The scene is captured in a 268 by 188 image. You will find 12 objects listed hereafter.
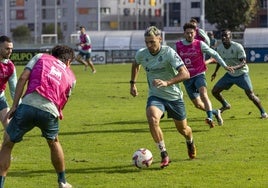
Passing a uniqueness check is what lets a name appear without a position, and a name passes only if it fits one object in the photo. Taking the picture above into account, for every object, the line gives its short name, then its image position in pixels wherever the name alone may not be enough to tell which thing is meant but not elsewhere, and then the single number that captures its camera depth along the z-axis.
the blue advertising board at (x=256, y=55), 57.94
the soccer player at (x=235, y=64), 19.75
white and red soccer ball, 12.66
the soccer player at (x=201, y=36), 19.89
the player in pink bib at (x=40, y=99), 10.81
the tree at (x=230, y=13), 105.62
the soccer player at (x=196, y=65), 17.38
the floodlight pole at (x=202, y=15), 64.23
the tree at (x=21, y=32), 125.88
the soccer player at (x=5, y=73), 12.94
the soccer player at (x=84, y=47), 43.16
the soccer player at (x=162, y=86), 12.73
